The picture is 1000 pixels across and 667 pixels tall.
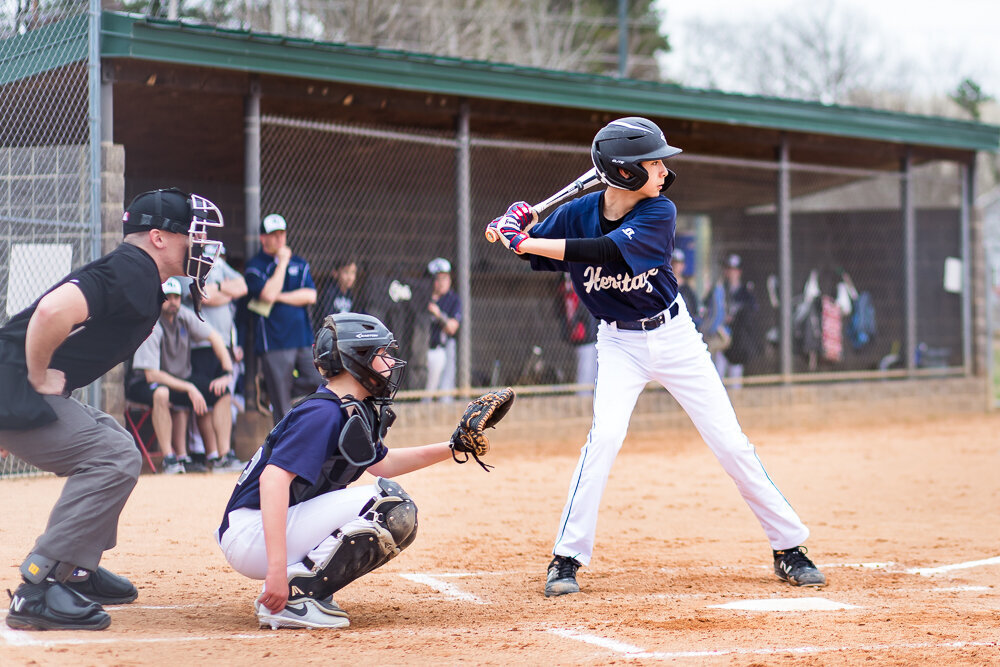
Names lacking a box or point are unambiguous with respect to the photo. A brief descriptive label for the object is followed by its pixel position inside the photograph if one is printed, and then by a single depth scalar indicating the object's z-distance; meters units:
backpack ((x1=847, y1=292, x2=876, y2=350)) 27.09
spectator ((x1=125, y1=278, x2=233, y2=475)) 15.09
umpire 7.02
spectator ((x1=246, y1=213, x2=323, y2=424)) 16.14
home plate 7.93
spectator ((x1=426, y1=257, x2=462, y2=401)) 19.77
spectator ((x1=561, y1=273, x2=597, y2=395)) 22.33
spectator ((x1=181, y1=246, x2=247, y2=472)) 15.59
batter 8.52
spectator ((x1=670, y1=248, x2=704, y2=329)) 22.71
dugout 15.09
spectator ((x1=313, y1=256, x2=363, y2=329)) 18.36
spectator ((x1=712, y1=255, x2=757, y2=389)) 24.67
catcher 7.12
